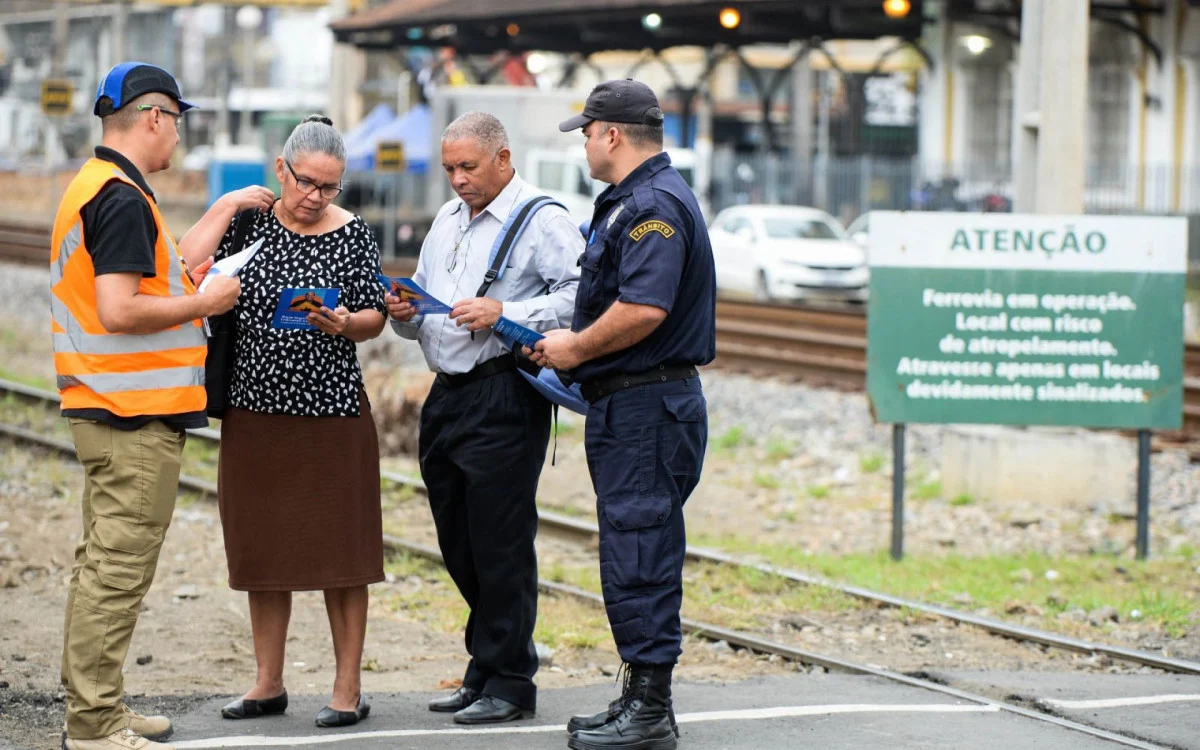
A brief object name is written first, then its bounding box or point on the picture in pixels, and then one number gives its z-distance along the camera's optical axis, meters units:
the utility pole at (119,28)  45.34
